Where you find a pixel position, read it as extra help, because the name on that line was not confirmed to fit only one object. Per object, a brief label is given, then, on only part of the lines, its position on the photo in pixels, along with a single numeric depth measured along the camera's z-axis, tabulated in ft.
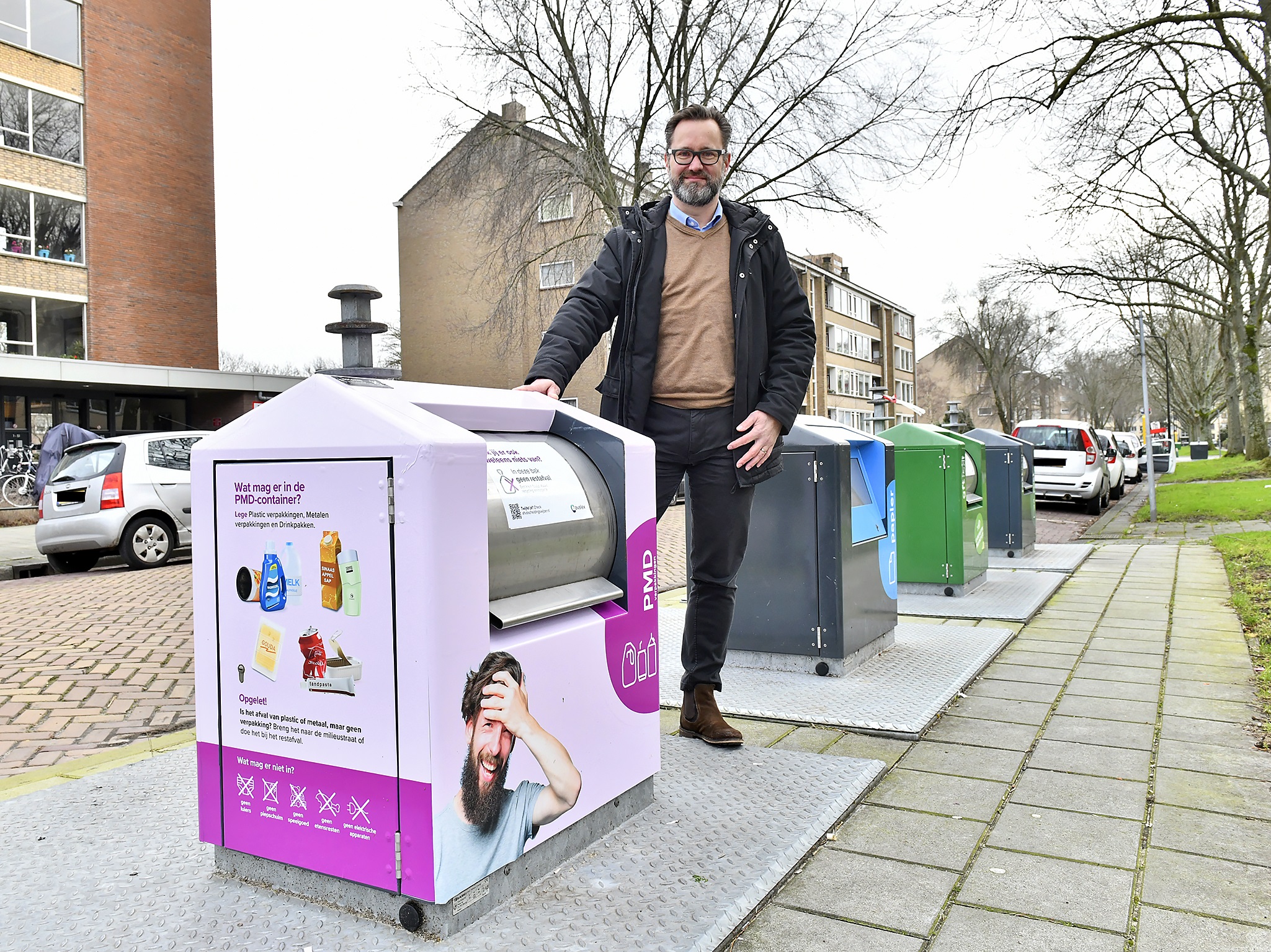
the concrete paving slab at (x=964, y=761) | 10.87
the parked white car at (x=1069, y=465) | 57.21
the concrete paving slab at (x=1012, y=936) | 6.99
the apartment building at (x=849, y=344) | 185.57
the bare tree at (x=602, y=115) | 63.26
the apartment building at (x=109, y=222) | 79.97
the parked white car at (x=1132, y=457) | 93.97
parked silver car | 34.81
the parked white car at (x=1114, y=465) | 67.93
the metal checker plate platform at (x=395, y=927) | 6.94
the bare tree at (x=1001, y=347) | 183.83
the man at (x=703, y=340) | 10.86
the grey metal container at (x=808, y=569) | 15.15
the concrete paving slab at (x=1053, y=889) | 7.50
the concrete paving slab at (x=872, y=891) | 7.53
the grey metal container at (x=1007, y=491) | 30.40
